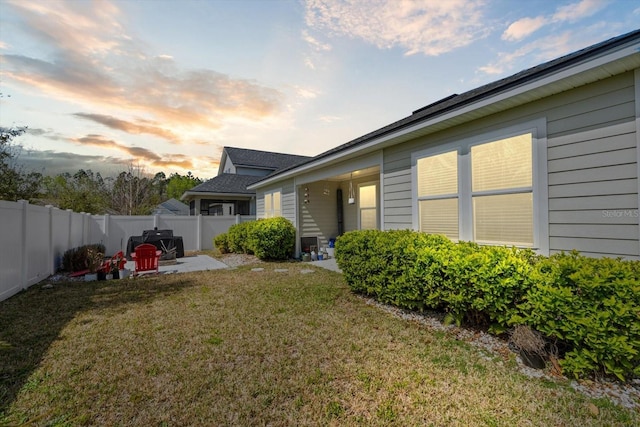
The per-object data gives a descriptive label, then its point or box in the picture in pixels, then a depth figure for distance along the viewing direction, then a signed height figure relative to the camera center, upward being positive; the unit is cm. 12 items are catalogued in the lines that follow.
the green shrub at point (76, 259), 822 -118
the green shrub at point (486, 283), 323 -82
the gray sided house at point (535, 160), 305 +76
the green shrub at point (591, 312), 241 -90
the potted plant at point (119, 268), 777 -138
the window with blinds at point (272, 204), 1209 +56
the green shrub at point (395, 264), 416 -82
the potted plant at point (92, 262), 752 -133
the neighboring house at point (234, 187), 1731 +189
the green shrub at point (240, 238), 1162 -89
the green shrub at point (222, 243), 1299 -118
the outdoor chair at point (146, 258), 834 -119
